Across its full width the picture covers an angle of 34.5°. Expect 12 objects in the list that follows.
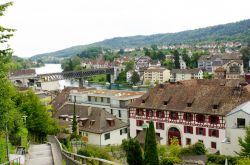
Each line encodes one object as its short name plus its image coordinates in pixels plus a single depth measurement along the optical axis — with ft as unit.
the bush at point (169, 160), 100.59
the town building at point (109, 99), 187.83
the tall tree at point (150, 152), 91.66
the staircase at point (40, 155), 69.32
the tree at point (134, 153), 96.09
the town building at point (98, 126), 151.28
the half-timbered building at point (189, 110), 139.55
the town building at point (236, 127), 127.95
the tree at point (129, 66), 557.25
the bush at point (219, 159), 110.93
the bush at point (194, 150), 119.85
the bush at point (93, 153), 95.15
